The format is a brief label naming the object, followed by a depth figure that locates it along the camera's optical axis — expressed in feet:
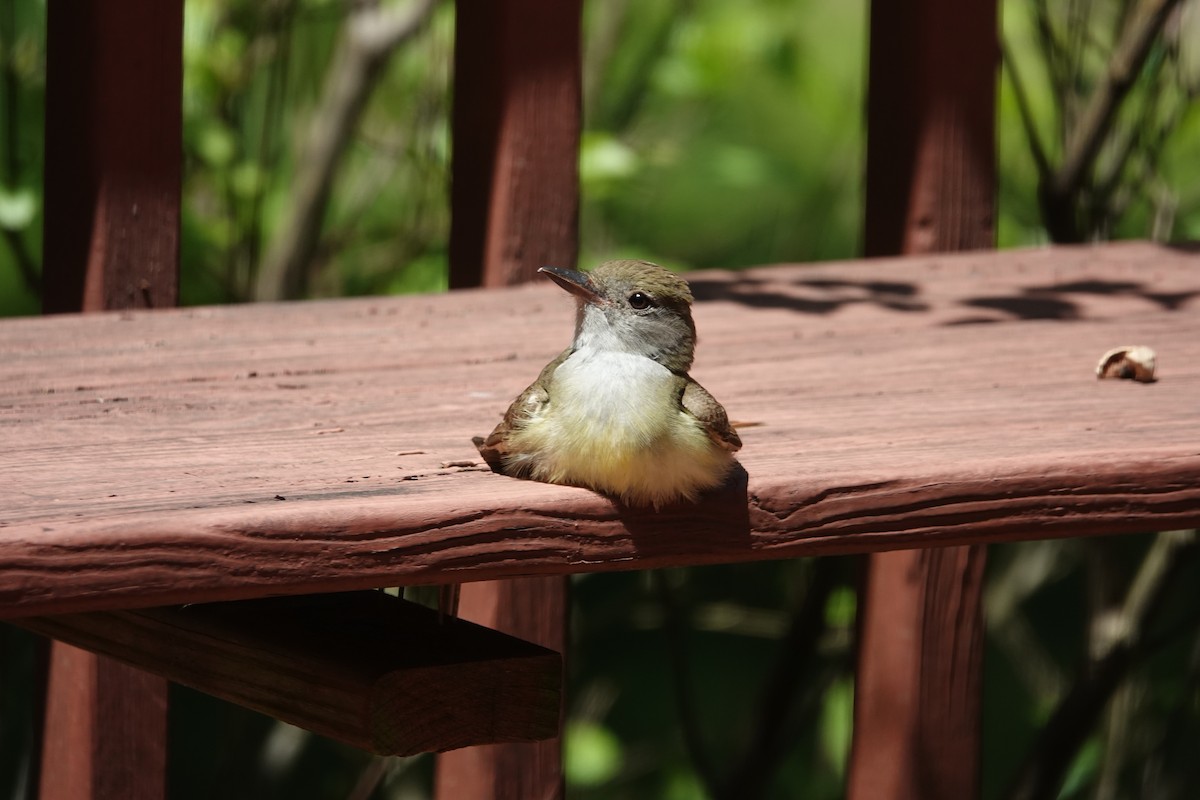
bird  12.79
